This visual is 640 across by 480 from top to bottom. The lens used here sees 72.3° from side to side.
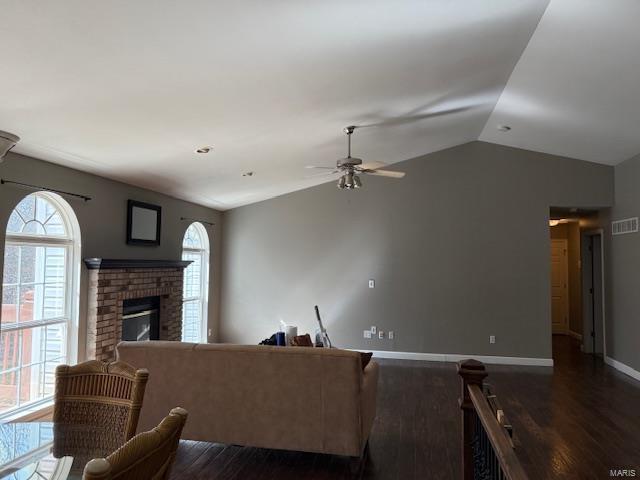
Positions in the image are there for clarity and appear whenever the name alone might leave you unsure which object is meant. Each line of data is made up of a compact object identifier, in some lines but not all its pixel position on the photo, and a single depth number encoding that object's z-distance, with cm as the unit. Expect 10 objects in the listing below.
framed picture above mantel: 527
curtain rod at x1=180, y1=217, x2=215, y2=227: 673
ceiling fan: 443
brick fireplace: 454
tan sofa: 311
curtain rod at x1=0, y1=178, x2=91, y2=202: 364
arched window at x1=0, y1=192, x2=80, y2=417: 386
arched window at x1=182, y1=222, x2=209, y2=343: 705
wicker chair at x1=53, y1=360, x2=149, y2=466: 195
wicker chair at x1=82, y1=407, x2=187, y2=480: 86
